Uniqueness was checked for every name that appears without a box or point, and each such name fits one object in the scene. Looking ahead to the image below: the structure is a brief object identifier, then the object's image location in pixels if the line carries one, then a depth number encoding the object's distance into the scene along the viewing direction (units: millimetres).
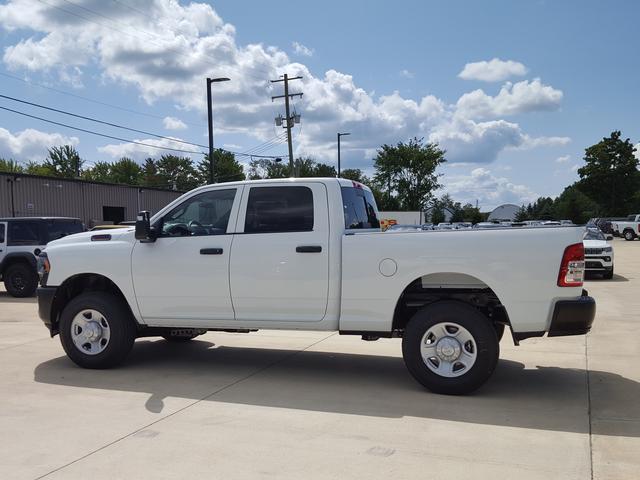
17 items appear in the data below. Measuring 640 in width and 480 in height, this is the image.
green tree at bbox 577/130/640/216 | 64938
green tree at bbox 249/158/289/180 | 73925
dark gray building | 28500
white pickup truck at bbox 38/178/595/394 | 5297
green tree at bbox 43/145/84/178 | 91562
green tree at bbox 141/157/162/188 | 95938
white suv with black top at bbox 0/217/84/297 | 14445
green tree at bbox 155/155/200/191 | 96312
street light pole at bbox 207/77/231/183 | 27266
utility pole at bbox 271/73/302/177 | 37344
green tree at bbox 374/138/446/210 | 60656
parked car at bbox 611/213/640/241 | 45625
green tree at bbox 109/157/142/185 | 99131
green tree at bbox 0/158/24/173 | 80712
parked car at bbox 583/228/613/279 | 16953
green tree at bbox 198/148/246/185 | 77938
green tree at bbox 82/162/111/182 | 99894
